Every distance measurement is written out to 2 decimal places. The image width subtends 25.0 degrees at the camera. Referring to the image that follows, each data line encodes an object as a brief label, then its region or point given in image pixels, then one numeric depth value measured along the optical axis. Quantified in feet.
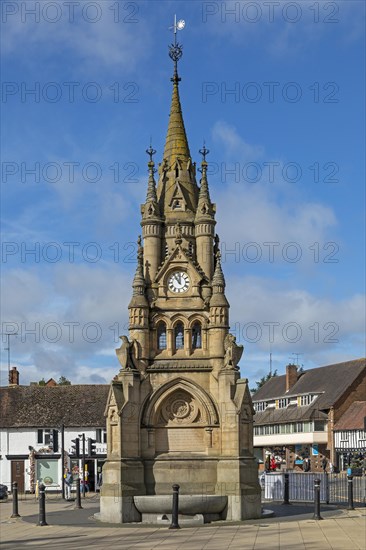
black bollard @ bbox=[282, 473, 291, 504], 126.32
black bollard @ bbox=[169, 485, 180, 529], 94.62
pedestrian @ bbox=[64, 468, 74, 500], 169.04
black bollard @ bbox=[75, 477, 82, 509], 130.62
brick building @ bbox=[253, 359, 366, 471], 243.81
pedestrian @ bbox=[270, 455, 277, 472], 210.12
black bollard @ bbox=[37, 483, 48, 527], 100.76
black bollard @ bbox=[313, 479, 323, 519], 97.10
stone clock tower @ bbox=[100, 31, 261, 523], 104.88
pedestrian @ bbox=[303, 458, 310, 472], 231.98
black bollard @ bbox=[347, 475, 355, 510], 107.11
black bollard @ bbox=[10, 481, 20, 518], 115.78
